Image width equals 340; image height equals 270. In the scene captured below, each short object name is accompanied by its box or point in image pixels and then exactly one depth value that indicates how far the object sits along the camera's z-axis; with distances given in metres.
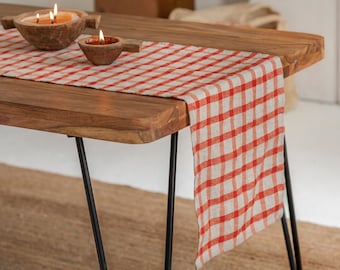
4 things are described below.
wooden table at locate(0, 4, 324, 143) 2.80
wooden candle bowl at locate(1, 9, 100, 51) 3.33
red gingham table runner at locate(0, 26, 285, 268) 3.05
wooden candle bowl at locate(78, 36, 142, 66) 3.19
